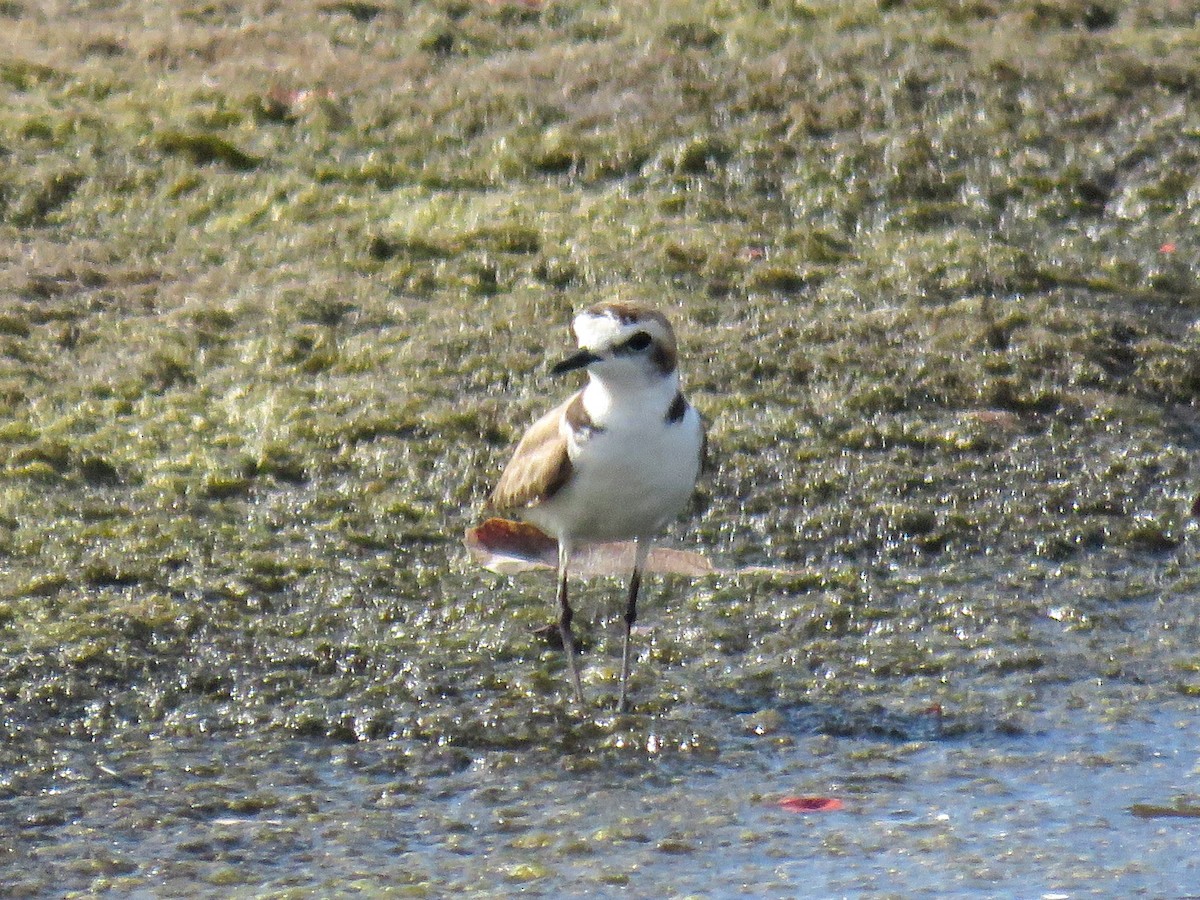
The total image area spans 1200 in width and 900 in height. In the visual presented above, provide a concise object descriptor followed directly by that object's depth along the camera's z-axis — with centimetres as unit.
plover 924
